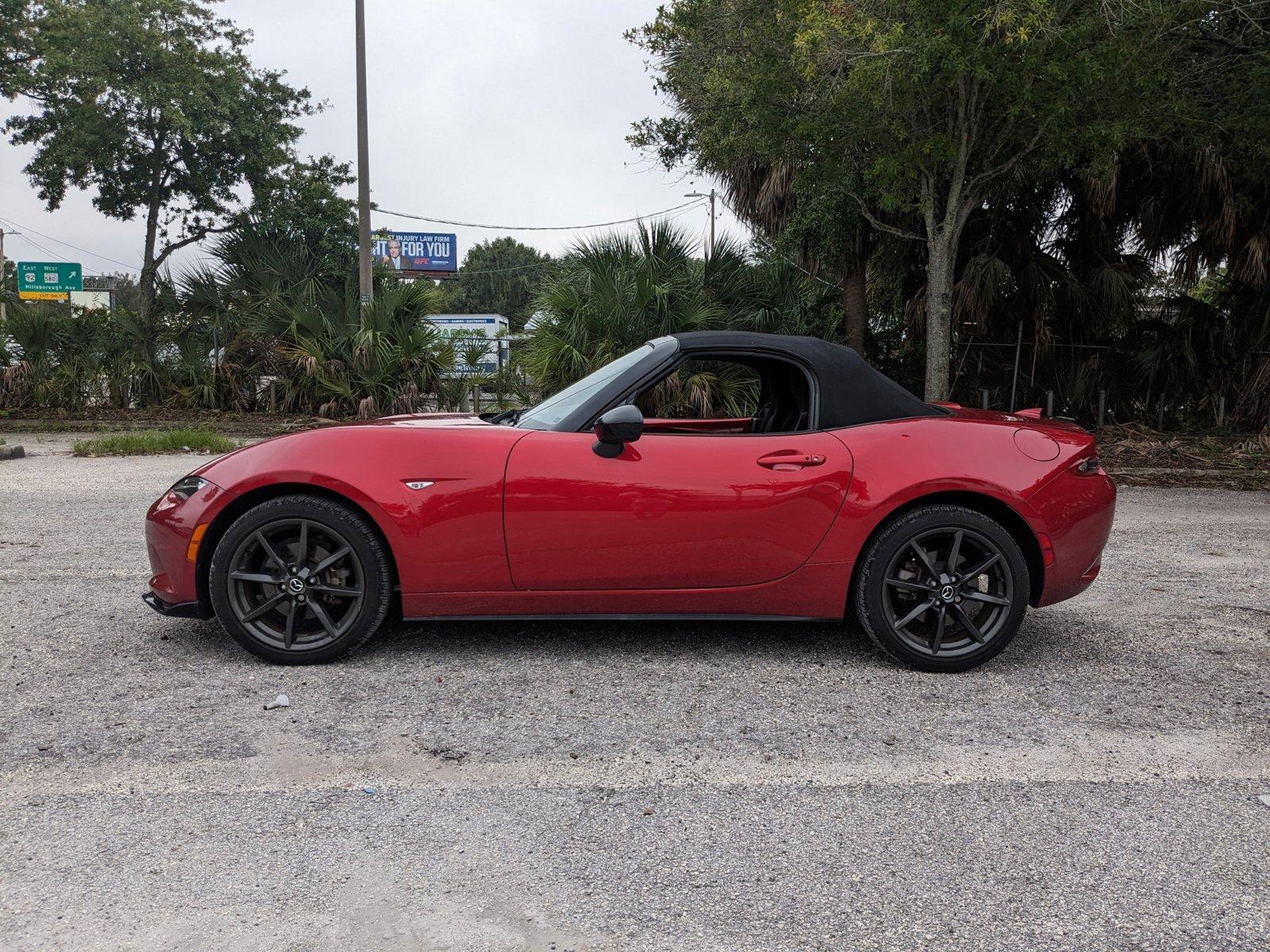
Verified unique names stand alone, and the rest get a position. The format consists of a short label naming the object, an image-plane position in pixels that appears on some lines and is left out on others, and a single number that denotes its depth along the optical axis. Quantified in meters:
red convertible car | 4.02
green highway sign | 51.50
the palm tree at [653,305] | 12.48
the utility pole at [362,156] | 18.14
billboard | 65.12
